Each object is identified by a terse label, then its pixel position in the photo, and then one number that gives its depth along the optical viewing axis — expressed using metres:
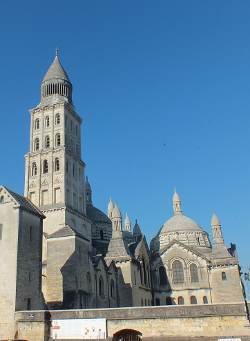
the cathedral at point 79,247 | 38.00
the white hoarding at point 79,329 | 27.91
